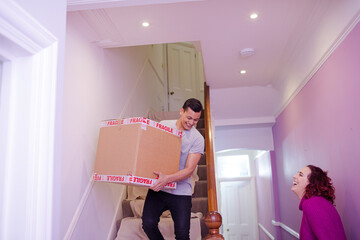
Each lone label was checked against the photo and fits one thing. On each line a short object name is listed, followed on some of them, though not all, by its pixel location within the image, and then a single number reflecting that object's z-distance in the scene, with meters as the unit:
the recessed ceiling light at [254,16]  2.69
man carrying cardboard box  2.12
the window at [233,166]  7.36
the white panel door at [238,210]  7.04
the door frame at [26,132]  0.94
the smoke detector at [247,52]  3.43
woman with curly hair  2.12
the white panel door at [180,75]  5.92
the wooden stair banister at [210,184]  1.71
